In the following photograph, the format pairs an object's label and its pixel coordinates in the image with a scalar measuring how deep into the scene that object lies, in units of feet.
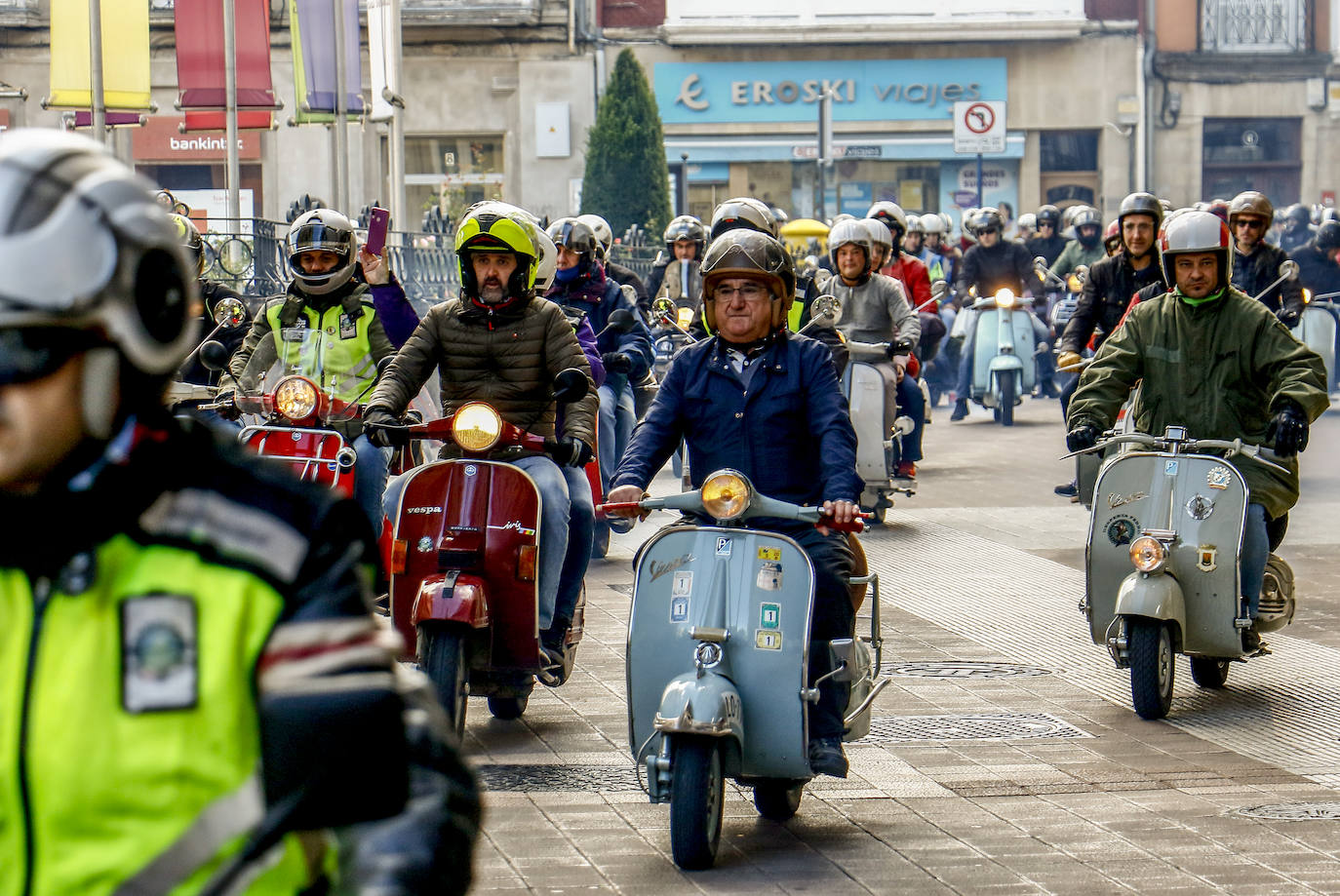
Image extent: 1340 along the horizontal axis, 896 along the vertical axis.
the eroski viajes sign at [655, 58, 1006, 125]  129.08
